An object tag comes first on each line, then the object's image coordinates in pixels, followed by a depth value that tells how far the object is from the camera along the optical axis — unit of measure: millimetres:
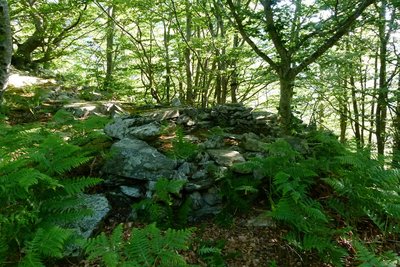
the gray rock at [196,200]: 3729
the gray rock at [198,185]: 3768
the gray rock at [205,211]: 3682
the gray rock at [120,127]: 4758
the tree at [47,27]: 7653
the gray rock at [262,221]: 3561
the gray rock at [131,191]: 3688
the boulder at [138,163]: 3840
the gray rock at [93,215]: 3125
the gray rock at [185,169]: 3955
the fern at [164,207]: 3363
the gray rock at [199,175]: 3928
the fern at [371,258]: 2281
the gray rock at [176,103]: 6909
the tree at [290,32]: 5227
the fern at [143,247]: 2297
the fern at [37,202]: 2357
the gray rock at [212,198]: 3811
